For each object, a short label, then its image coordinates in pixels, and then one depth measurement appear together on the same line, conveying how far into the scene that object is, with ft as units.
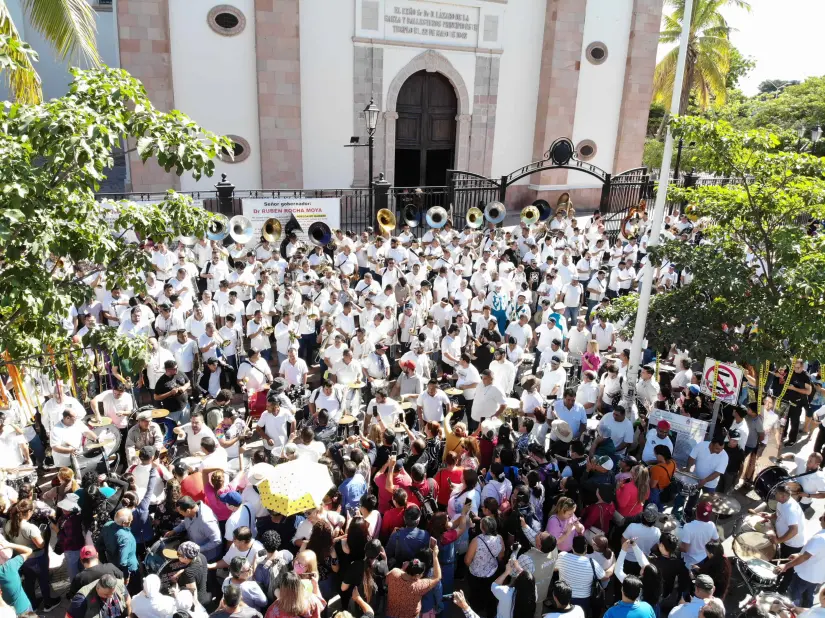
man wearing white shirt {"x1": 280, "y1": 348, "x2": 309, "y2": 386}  31.55
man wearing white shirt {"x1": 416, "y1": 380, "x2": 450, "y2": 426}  28.53
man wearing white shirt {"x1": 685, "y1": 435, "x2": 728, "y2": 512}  24.91
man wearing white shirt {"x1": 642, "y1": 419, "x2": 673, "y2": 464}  25.38
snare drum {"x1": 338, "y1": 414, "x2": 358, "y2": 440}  27.35
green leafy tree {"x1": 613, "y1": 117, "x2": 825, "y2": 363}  23.11
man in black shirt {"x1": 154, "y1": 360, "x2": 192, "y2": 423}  28.86
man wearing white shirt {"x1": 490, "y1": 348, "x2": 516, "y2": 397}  30.73
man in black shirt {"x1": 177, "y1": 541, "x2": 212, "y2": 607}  17.83
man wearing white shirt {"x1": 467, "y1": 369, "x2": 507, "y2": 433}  28.71
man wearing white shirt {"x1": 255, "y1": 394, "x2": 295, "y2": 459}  26.78
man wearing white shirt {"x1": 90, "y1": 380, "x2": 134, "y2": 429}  27.63
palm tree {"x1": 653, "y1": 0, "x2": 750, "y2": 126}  97.09
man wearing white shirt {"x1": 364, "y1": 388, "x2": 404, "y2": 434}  27.20
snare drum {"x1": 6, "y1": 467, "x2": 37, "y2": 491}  23.07
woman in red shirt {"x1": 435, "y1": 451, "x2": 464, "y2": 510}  22.81
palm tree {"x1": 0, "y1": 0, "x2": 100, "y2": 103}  24.25
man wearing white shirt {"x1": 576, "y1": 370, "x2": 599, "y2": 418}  29.48
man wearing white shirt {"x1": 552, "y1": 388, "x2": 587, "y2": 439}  27.37
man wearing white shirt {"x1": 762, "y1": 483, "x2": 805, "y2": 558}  21.57
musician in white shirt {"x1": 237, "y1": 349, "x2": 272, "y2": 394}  30.35
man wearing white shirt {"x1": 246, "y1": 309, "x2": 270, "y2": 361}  35.45
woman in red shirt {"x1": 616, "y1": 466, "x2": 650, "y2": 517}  21.99
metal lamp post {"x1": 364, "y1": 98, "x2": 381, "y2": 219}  56.85
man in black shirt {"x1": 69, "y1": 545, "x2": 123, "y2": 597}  17.44
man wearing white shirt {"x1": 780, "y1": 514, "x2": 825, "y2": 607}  20.10
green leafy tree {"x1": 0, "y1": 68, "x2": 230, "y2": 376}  14.08
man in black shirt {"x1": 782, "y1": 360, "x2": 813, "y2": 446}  30.68
